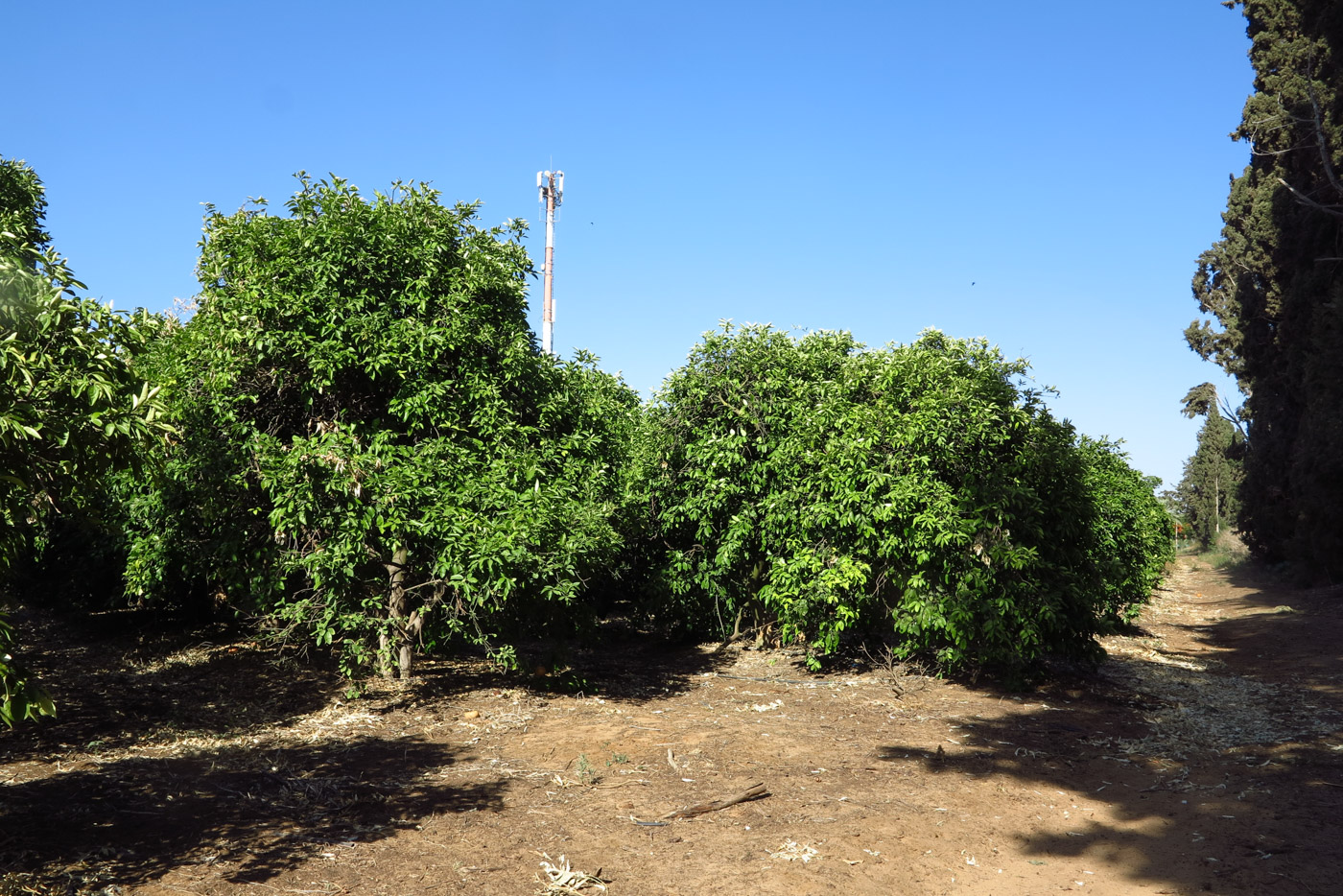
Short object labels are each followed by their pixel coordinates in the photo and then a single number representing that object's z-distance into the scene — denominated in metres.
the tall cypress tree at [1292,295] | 20.38
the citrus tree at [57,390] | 4.32
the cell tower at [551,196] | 24.58
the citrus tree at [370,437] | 8.34
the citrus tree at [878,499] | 9.90
